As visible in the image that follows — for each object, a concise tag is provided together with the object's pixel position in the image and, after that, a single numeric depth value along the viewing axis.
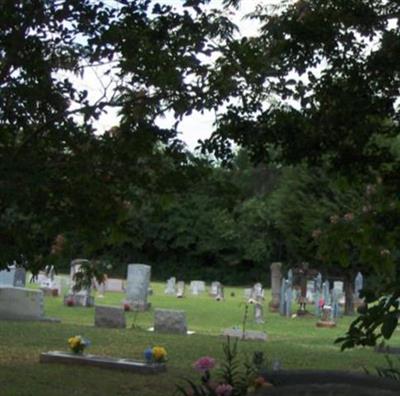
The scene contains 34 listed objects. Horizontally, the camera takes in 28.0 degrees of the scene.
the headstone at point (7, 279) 24.39
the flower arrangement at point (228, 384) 4.96
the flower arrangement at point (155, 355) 10.48
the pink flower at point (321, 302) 25.82
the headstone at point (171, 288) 36.06
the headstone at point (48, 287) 29.52
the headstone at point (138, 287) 24.64
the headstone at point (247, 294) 35.25
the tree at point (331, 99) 6.64
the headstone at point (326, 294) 26.77
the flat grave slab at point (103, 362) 10.34
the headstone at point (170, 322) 16.48
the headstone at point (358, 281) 32.28
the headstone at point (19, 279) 24.92
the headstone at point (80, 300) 24.20
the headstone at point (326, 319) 21.55
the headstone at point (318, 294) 26.52
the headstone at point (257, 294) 28.67
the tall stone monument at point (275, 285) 28.69
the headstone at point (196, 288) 38.79
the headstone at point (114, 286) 36.19
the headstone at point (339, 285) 35.56
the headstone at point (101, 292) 31.46
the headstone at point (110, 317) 17.00
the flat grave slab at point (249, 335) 15.64
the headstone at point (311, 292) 32.33
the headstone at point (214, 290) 36.38
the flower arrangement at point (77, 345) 11.02
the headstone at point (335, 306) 25.21
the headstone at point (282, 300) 25.89
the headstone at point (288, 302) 25.41
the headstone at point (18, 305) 17.62
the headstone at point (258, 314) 21.84
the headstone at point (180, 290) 34.83
